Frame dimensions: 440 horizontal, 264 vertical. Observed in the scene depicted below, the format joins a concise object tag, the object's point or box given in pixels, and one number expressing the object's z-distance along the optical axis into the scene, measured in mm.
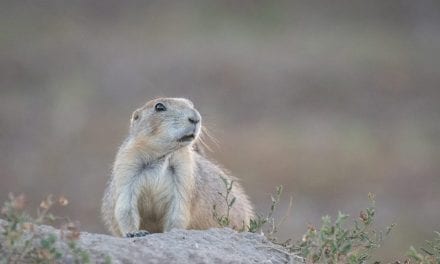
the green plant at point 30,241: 15109
